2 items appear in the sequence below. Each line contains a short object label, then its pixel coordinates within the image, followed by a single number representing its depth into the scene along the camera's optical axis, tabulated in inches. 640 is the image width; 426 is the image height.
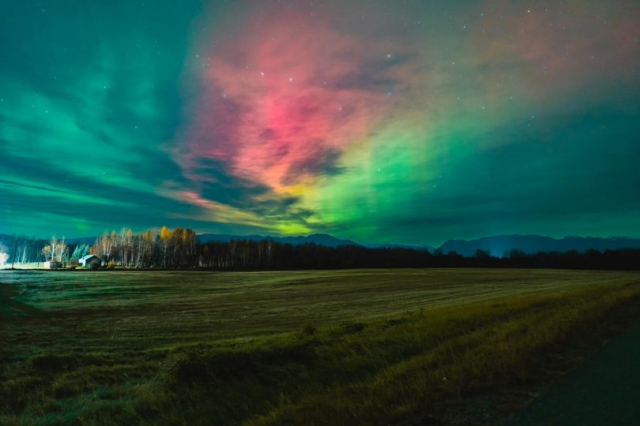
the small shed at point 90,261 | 4786.4
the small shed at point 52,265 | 4677.7
